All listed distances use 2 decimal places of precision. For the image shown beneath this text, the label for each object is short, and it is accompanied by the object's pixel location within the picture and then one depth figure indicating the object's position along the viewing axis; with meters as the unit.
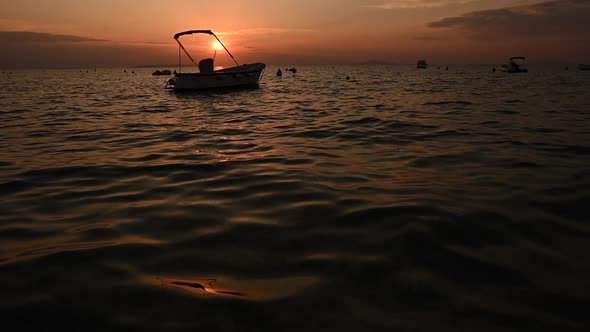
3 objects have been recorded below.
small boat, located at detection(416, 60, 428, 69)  109.88
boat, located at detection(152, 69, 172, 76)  91.50
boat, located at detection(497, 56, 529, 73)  56.97
